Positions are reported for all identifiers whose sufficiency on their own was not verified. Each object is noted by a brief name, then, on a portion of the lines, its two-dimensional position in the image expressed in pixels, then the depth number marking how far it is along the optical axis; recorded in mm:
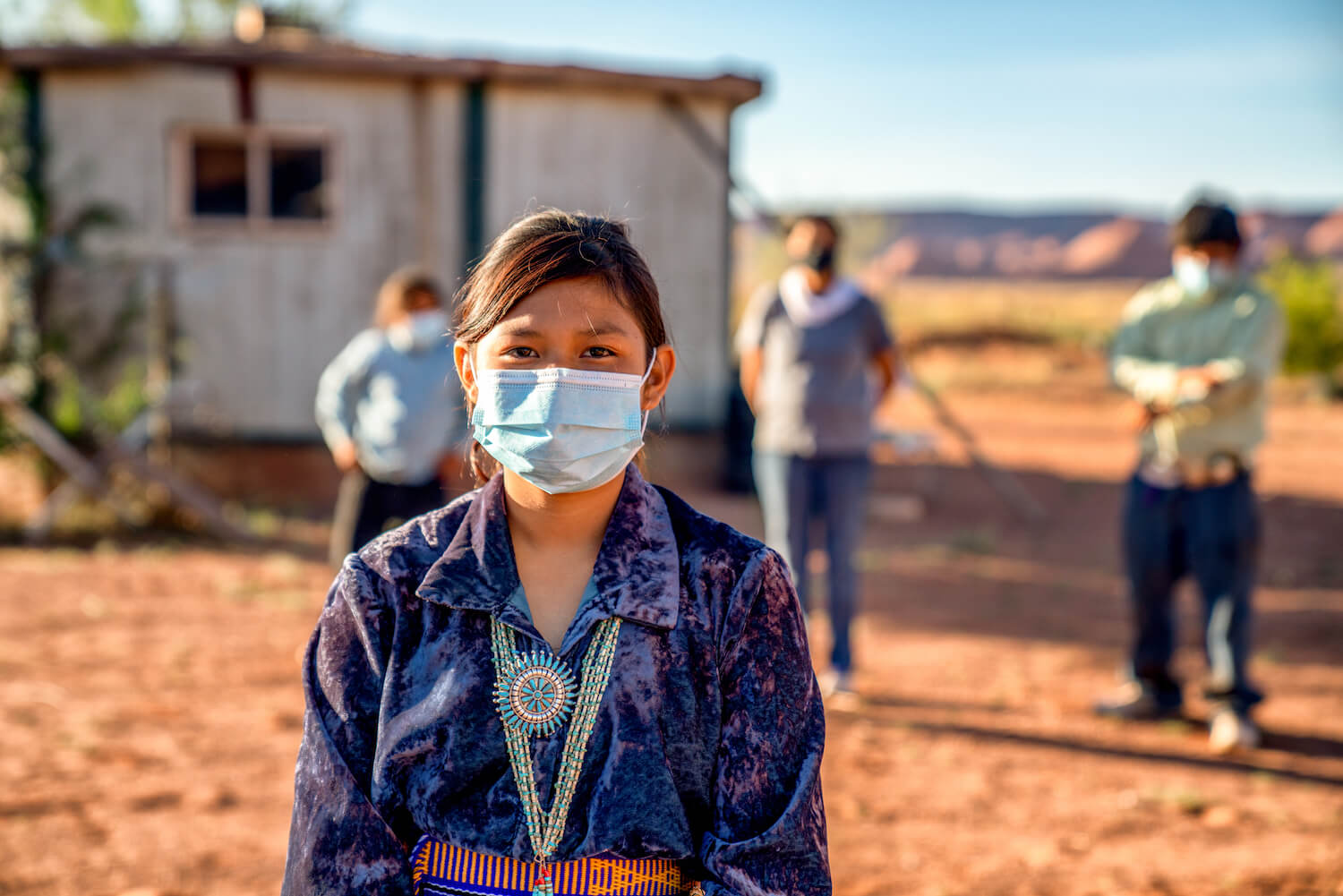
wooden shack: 10008
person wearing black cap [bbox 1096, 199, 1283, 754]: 4730
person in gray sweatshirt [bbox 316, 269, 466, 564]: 5059
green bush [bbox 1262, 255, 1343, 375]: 20391
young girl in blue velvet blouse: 1663
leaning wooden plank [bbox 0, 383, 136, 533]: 8695
